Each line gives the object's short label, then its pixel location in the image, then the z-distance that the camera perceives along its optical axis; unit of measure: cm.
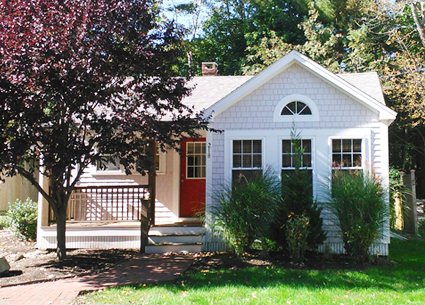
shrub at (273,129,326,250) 907
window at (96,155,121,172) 1244
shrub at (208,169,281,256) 891
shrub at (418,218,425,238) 1344
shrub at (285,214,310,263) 877
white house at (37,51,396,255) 1000
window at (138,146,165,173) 1233
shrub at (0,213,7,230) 1224
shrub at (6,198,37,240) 1159
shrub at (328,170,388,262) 878
